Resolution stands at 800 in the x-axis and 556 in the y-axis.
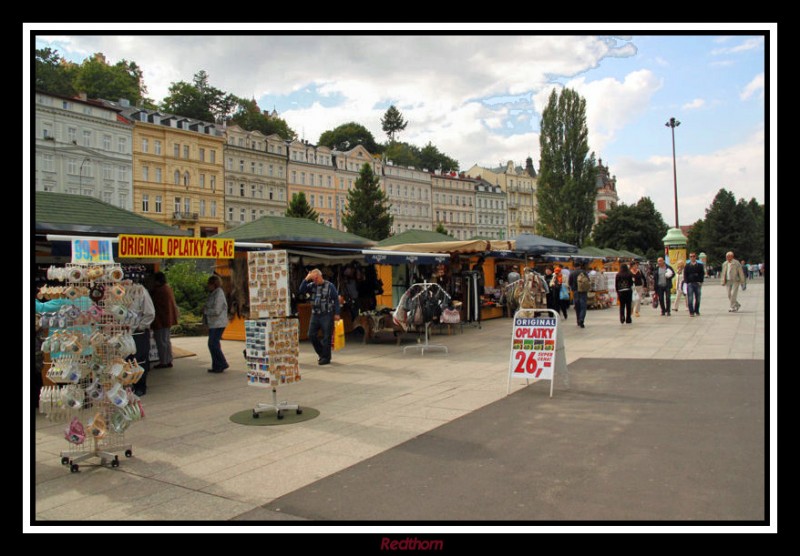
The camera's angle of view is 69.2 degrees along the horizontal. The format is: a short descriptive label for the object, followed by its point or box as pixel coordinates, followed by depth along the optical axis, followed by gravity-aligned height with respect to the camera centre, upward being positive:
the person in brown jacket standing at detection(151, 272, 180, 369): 10.34 -0.60
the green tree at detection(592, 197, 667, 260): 67.25 +5.34
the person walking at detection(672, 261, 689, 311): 21.47 -0.29
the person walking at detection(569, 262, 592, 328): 16.45 -0.54
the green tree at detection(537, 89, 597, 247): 58.62 +10.86
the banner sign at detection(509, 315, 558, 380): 8.07 -1.04
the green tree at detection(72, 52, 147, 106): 73.44 +24.90
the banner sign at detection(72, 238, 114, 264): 5.66 +0.22
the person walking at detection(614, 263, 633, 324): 16.56 -0.45
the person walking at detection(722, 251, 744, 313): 19.05 -0.08
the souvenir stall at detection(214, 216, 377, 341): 14.54 +0.37
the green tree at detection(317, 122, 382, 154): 98.06 +23.41
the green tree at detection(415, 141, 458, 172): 110.69 +22.14
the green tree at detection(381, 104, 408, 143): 111.38 +28.66
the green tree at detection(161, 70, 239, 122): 80.75 +24.82
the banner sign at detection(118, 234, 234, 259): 7.41 +0.37
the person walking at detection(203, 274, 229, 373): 10.92 -0.91
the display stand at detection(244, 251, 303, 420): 7.10 -0.68
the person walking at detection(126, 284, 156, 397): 8.96 -0.83
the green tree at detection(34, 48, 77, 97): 67.06 +24.03
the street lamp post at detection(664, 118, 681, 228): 38.38 +10.03
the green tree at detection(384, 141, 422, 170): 101.38 +21.29
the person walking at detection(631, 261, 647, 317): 17.58 -0.04
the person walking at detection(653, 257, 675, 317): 18.57 -0.21
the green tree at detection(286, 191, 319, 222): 47.75 +5.57
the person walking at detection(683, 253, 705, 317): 18.02 -0.10
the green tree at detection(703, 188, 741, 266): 67.19 +5.34
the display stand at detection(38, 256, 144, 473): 5.38 -0.83
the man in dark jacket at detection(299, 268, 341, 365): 10.97 -0.66
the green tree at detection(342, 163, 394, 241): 54.22 +6.13
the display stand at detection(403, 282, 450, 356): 12.53 -0.35
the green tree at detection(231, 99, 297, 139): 85.00 +22.96
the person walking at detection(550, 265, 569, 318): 17.83 -0.50
